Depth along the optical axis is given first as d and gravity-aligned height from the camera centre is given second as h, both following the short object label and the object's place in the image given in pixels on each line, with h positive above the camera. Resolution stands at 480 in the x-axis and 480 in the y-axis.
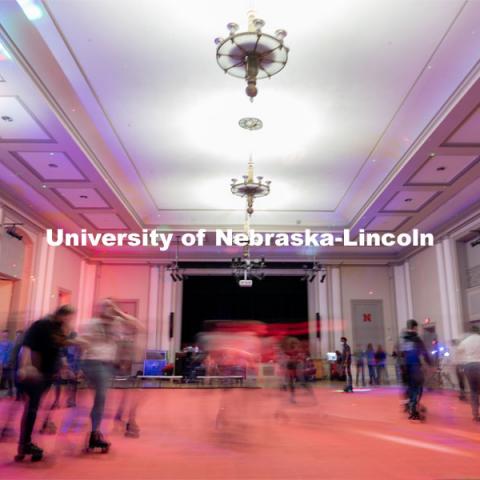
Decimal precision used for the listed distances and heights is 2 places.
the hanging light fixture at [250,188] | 8.67 +2.80
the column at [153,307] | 15.59 +1.25
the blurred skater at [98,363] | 3.79 -0.13
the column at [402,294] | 15.31 +1.72
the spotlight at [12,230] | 10.48 +2.44
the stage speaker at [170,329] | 15.63 +0.55
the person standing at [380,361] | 13.85 -0.35
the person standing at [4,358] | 9.40 -0.26
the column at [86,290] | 15.34 +1.75
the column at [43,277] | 12.08 +1.70
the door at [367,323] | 15.64 +0.81
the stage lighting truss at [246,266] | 12.51 +2.08
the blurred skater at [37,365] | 3.57 -0.14
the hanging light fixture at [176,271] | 14.64 +2.32
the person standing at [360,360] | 13.53 -0.35
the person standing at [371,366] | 13.82 -0.49
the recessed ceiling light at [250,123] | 7.73 +3.53
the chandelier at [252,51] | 4.68 +2.87
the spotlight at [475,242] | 11.40 +2.49
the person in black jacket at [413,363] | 5.91 -0.17
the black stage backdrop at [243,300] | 16.80 +1.62
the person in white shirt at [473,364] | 5.79 -0.17
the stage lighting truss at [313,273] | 15.14 +2.41
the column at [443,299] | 12.60 +1.27
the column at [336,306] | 15.73 +1.34
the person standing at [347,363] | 10.02 -0.30
